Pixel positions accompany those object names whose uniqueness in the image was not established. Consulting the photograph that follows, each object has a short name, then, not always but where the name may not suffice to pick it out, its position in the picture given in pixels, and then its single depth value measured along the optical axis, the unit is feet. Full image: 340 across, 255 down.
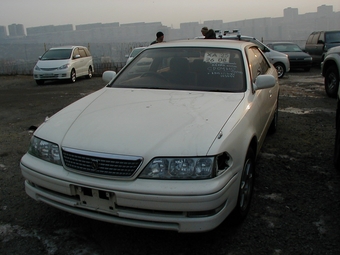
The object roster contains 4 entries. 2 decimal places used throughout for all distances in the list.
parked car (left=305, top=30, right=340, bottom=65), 50.08
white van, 43.09
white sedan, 7.64
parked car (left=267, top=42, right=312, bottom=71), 48.88
